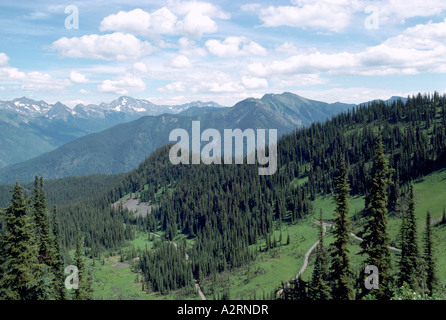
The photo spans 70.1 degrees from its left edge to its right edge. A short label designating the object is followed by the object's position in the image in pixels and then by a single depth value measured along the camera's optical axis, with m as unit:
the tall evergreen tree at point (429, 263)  66.00
